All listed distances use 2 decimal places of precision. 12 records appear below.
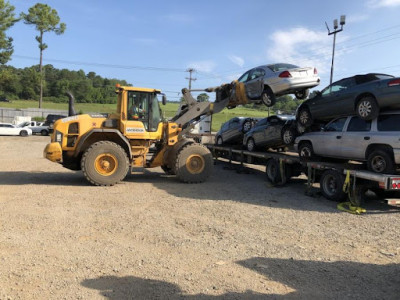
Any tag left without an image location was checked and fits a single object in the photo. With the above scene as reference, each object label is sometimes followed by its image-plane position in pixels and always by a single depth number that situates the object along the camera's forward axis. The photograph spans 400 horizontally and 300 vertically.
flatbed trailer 7.27
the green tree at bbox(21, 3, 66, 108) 47.81
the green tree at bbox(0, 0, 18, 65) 42.28
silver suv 7.22
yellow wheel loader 9.87
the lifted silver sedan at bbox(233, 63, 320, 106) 10.16
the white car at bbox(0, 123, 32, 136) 31.61
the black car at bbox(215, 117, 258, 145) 14.90
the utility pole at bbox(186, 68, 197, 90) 61.84
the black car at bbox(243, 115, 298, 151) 11.21
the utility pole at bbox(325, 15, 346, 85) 22.43
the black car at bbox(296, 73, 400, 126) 7.35
